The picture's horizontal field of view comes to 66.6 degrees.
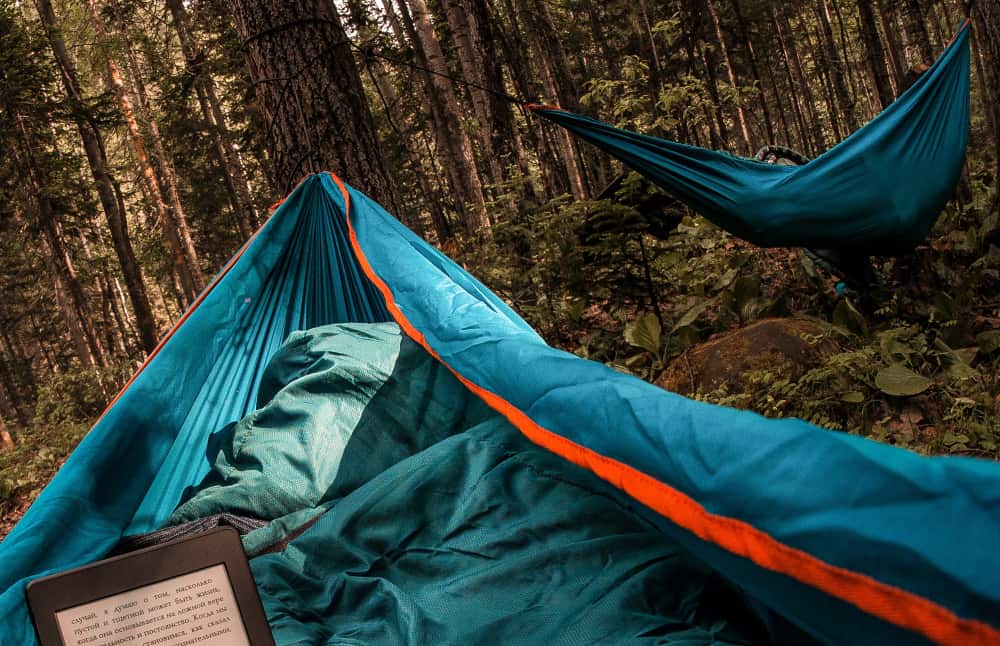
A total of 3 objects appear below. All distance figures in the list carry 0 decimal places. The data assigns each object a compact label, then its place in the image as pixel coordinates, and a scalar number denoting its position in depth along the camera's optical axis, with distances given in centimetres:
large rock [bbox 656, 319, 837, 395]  332
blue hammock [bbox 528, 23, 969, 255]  332
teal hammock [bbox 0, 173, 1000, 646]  83
